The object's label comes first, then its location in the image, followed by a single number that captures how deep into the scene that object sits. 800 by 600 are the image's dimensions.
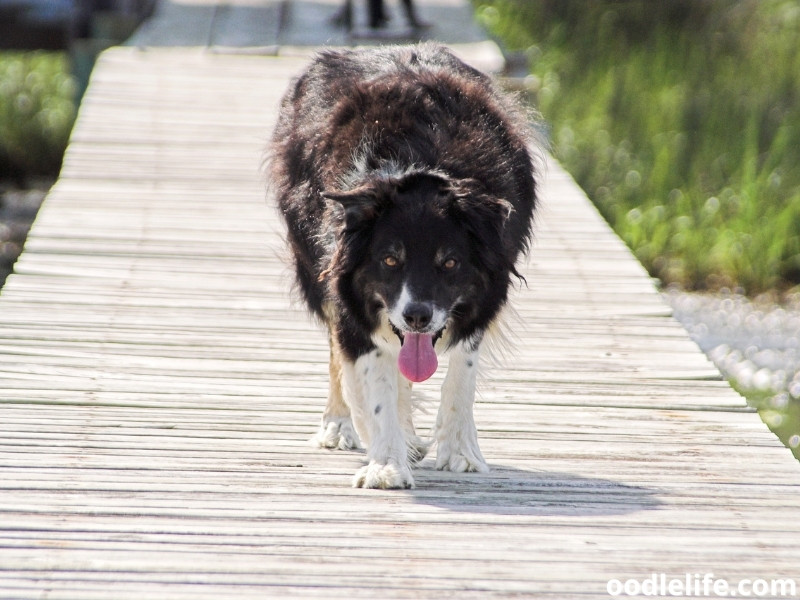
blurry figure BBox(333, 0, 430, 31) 21.81
